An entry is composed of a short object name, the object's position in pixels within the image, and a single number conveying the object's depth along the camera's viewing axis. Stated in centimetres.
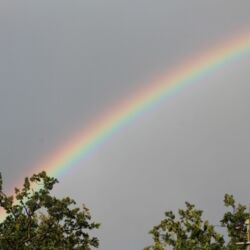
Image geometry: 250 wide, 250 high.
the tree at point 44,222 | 3594
